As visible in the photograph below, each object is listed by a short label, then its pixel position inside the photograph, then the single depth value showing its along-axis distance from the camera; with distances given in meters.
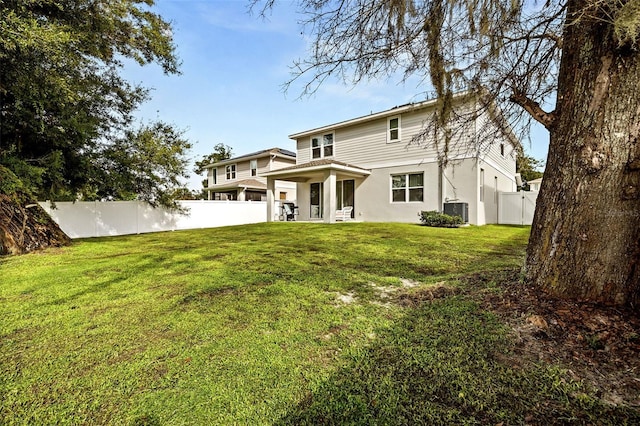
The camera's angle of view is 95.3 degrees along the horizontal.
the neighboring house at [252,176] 21.57
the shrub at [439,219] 10.74
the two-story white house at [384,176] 12.12
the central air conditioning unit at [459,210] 11.42
